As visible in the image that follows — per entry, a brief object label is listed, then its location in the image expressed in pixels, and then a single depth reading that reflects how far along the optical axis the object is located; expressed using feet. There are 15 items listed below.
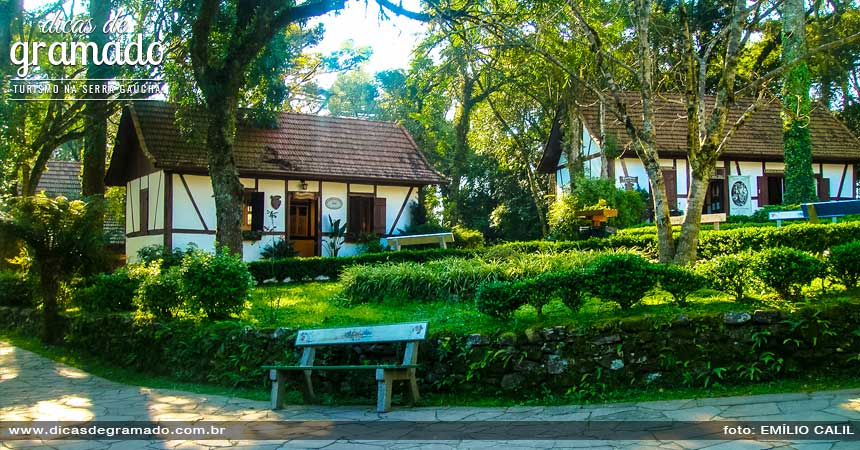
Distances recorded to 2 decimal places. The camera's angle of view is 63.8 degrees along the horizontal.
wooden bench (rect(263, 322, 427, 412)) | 21.50
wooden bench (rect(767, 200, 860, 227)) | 42.06
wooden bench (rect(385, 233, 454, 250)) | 60.54
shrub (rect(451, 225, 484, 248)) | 69.67
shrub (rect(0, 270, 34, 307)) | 47.91
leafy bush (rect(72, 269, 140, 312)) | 36.27
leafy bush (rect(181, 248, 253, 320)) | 29.76
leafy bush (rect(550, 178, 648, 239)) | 58.18
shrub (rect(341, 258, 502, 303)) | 35.45
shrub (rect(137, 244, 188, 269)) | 53.47
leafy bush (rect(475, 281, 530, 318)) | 24.43
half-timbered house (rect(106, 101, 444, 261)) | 65.72
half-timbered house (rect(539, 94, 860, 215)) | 77.46
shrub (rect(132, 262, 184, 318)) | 31.40
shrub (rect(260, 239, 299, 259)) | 67.05
